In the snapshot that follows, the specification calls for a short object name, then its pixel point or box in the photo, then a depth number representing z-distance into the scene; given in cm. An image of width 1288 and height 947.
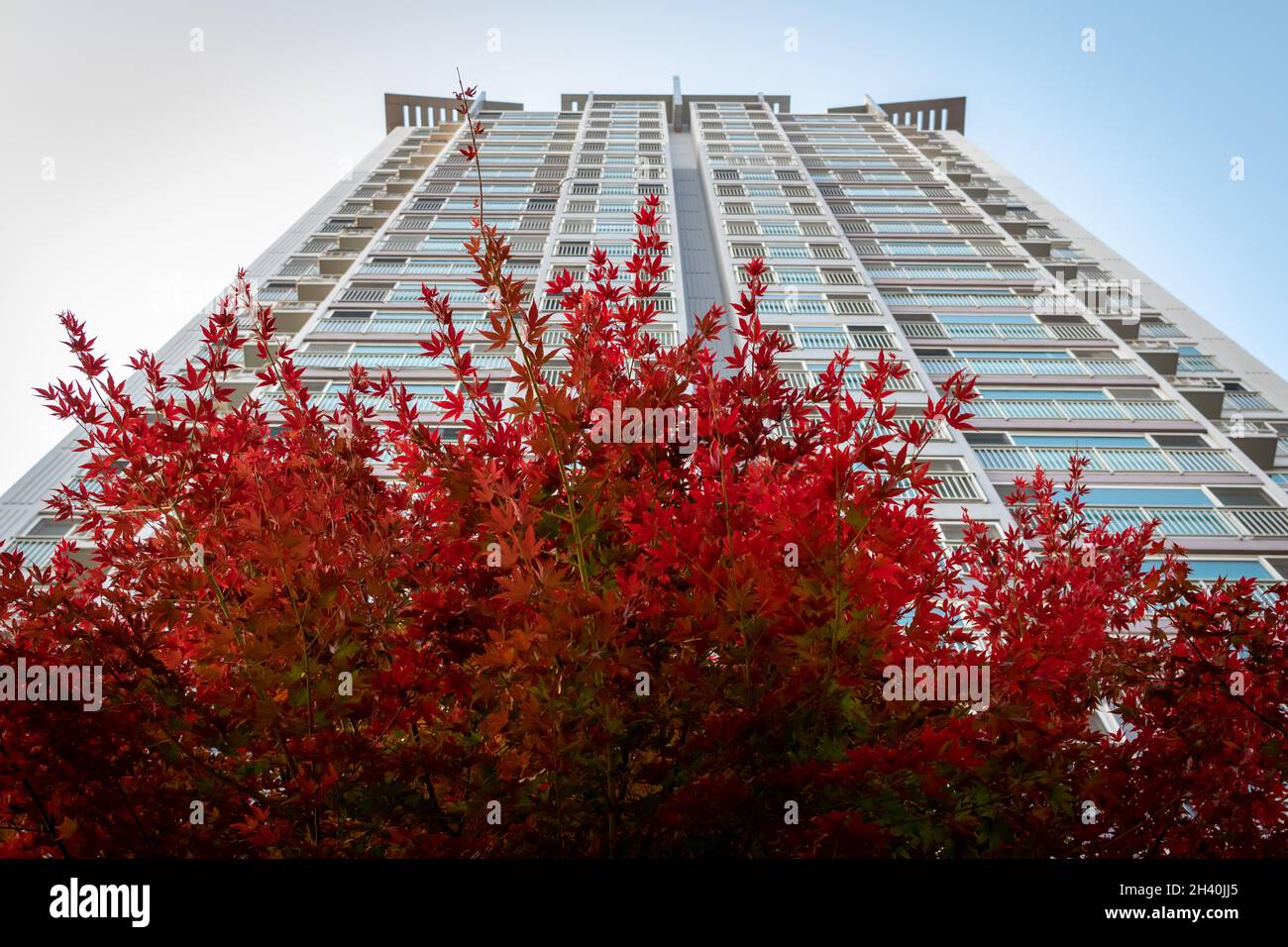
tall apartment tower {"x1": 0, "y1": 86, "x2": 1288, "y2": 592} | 2457
